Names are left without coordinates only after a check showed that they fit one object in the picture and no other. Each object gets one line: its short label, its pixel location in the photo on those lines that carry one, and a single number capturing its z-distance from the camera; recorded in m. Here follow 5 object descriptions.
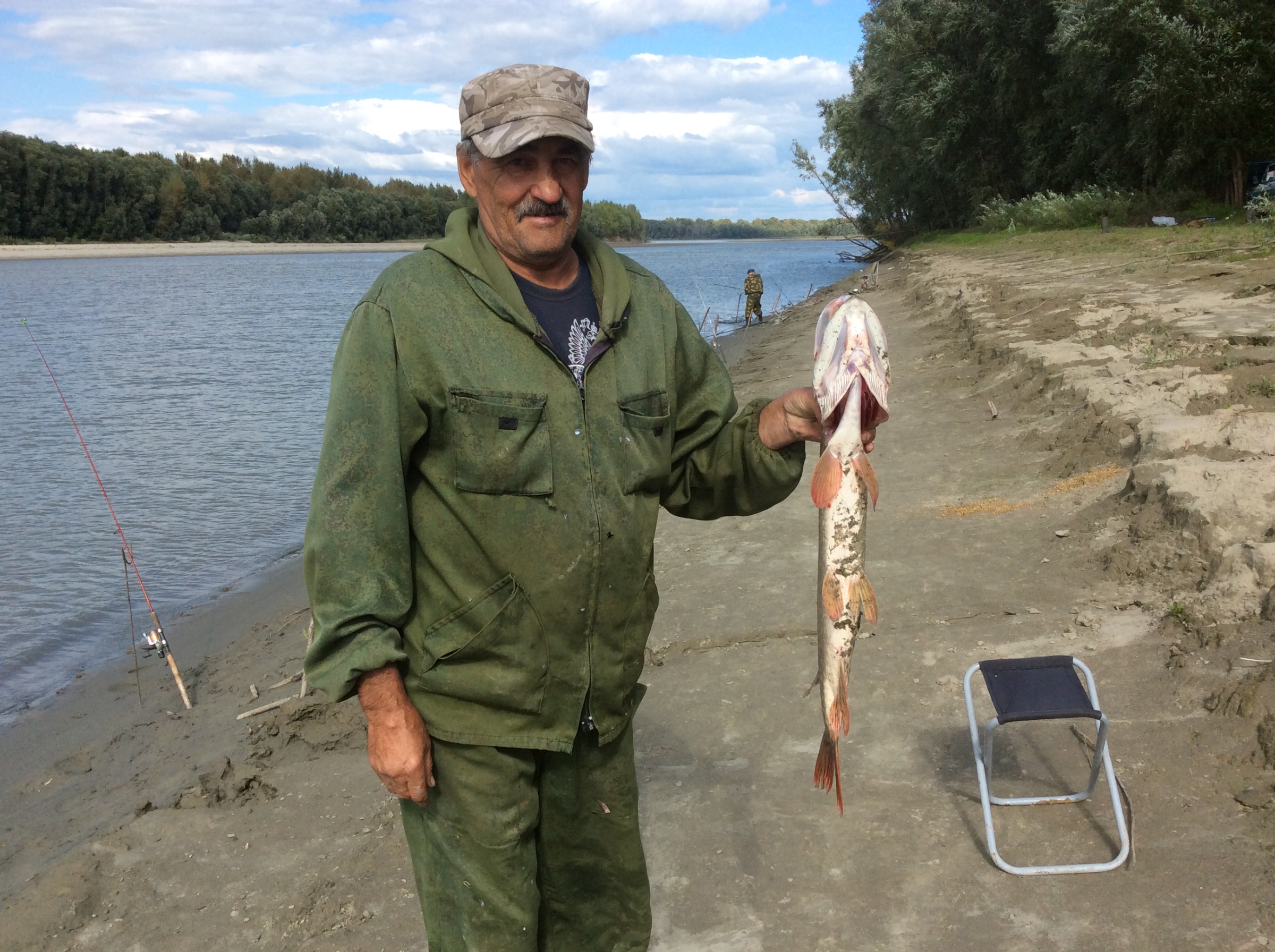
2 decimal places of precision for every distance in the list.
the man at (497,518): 2.46
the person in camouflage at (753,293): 32.75
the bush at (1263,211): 17.23
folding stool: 3.74
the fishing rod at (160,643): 7.34
